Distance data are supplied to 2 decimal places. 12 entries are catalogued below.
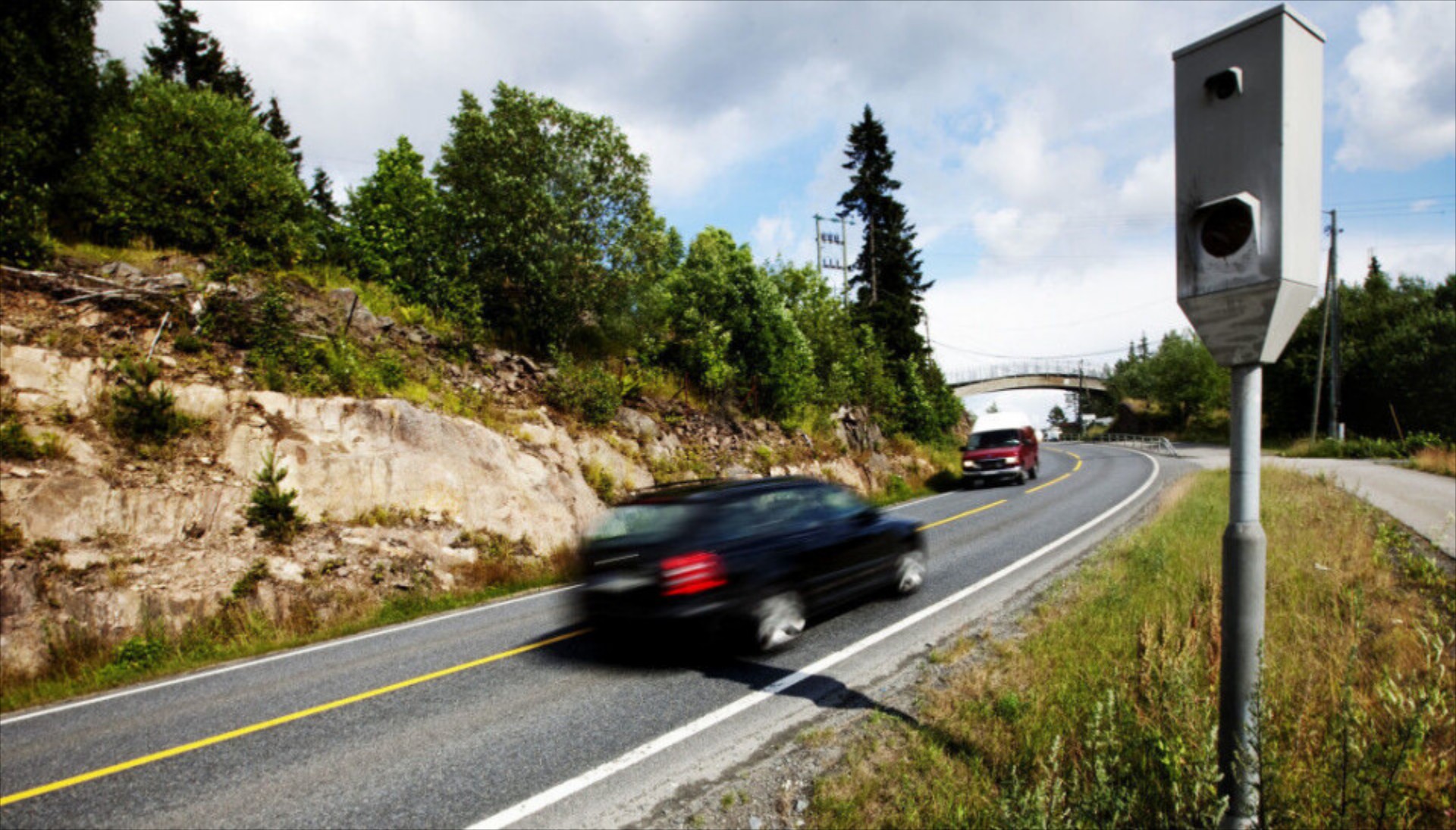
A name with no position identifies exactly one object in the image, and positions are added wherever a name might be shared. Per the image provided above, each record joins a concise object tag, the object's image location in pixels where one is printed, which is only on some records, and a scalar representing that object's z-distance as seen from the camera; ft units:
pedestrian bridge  272.92
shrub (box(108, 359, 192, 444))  32.40
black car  19.11
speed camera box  7.12
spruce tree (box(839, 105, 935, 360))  132.05
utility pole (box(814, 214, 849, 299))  138.41
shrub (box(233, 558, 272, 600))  30.07
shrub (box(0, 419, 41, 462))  28.55
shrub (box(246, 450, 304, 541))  32.76
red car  73.92
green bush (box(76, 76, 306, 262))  42.91
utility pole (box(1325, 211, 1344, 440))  109.91
